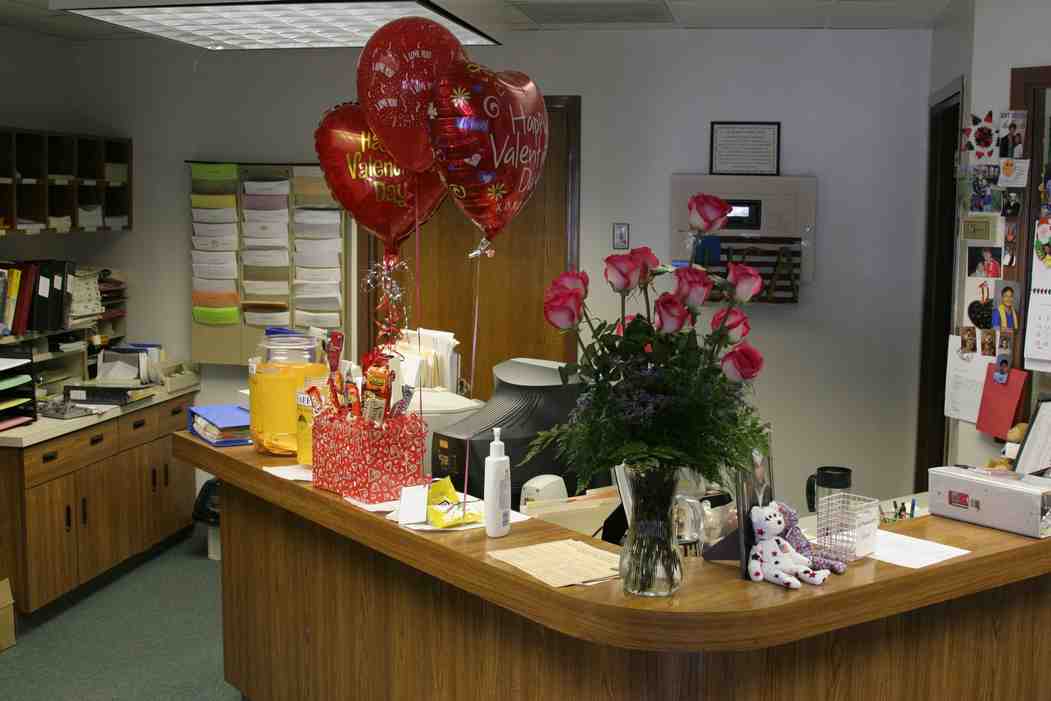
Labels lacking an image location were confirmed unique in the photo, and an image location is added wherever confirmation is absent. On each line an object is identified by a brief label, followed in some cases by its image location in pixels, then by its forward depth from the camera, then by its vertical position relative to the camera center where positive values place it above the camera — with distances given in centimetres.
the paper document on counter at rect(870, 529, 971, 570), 252 -64
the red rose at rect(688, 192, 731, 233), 220 +9
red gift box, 305 -53
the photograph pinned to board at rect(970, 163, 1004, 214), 425 +27
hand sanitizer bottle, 267 -54
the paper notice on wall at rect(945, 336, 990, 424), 437 -45
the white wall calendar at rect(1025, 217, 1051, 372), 409 -14
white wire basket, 248 -56
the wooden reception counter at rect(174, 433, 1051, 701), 227 -83
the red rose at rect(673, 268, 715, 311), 218 -5
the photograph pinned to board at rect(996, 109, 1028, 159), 415 +47
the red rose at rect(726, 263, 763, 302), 221 -4
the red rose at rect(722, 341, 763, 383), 218 -19
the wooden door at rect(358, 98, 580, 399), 575 -4
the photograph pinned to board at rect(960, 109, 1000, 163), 423 +46
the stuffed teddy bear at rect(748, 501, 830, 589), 233 -60
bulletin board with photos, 418 -2
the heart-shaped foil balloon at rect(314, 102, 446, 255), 325 +22
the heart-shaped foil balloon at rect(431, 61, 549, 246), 273 +29
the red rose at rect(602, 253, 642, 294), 224 -2
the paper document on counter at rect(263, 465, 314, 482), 331 -63
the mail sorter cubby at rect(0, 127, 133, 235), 527 +33
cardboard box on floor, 447 -141
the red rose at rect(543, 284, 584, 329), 222 -9
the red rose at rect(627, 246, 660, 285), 225 +0
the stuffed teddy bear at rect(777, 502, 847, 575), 240 -58
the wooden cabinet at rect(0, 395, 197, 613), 464 -110
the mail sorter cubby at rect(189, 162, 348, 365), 594 +0
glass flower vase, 226 -54
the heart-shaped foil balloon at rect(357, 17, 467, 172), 297 +46
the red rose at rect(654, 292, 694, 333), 218 -10
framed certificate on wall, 557 +54
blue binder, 377 -53
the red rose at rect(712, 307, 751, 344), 222 -12
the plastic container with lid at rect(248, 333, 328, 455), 355 -40
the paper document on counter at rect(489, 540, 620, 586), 238 -65
